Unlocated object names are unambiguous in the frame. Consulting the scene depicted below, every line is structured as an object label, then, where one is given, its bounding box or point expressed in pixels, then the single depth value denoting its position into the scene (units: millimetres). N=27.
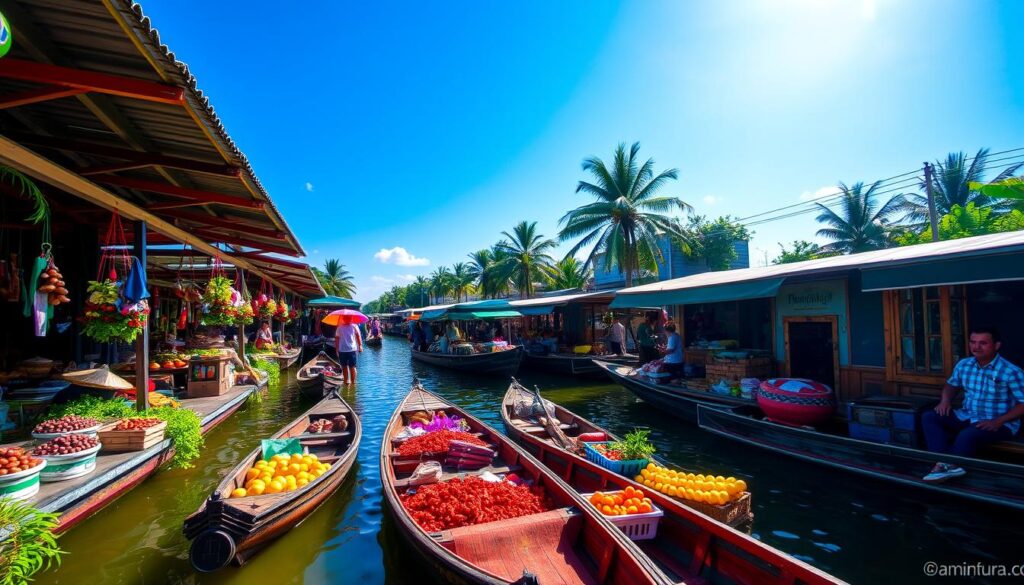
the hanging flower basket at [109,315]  5633
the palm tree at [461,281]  49175
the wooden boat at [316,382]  11906
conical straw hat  6559
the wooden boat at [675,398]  8688
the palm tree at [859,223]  28922
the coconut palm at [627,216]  21016
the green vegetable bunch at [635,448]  5703
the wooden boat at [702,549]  3117
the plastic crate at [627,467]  5535
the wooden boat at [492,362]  16547
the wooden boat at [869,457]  4879
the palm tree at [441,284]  59562
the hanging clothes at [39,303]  5102
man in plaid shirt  5062
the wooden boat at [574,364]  16258
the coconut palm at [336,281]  50969
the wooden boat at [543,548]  3246
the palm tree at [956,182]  25141
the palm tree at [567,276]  34925
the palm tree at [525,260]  33281
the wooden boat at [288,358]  17827
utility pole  17766
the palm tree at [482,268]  42606
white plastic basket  4059
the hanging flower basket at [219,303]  9305
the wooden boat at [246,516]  3785
